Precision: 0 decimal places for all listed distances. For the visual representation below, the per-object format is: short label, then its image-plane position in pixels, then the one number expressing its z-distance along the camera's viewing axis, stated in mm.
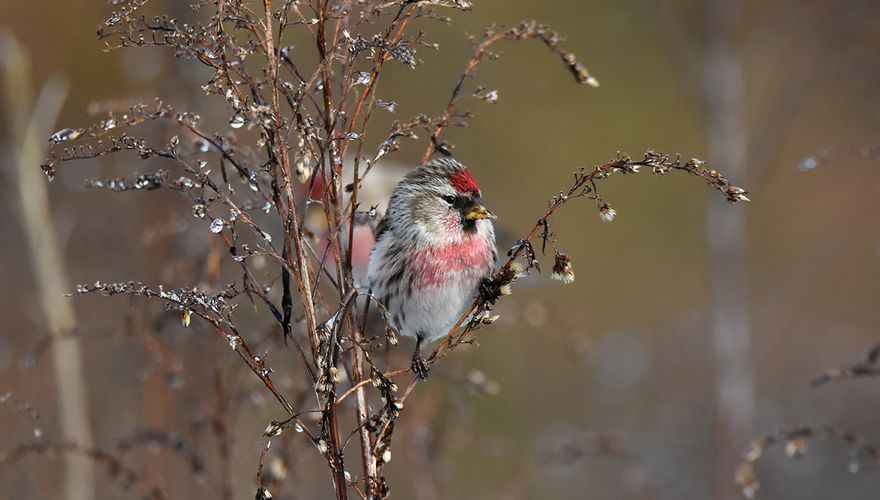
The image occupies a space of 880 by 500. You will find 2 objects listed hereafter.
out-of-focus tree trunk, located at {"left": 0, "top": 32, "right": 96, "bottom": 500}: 5457
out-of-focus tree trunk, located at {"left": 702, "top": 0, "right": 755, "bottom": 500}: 7066
